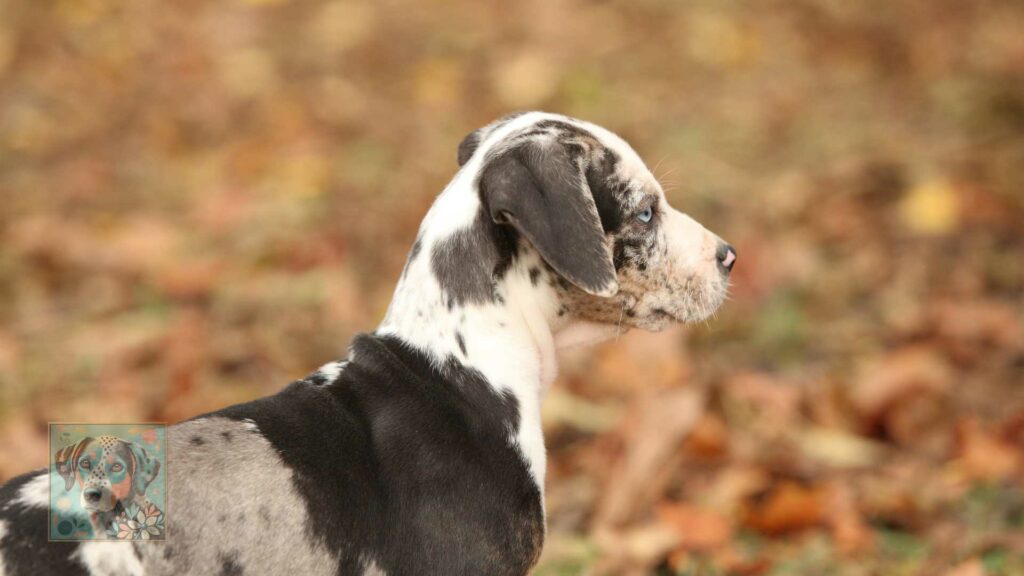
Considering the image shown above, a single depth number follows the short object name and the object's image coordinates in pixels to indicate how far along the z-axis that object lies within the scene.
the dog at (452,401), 3.50
